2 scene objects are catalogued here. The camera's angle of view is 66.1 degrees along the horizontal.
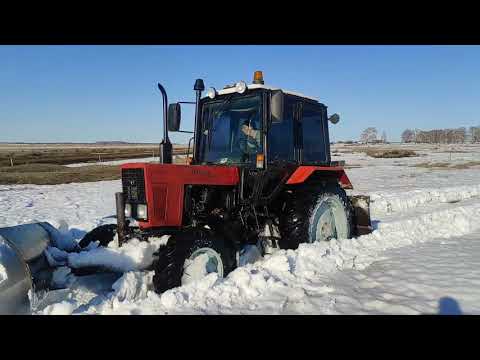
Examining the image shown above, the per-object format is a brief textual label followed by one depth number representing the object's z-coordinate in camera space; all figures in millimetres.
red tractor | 3480
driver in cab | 4293
